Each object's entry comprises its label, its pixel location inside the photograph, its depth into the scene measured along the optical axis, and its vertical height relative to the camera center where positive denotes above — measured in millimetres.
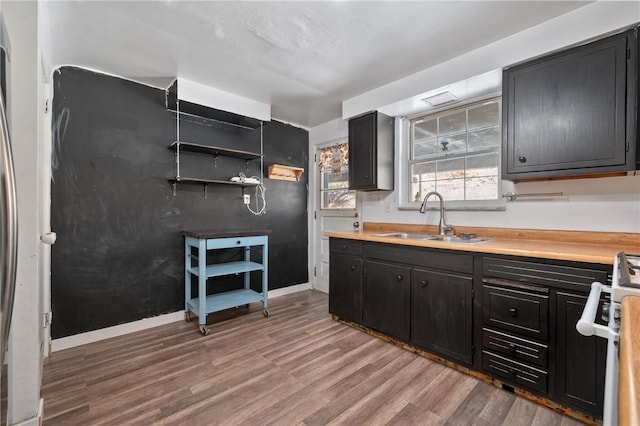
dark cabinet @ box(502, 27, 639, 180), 1661 +631
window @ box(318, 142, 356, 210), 3898 +442
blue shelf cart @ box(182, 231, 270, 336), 2701 -600
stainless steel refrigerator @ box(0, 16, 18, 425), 716 -56
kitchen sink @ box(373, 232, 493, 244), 2314 -240
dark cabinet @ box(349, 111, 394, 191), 3031 +632
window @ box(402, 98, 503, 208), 2566 +532
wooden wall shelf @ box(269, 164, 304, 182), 3721 +512
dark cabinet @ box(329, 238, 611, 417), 1570 -699
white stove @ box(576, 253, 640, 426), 686 -319
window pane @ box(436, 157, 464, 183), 2783 +411
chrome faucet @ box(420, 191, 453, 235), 2668 -117
